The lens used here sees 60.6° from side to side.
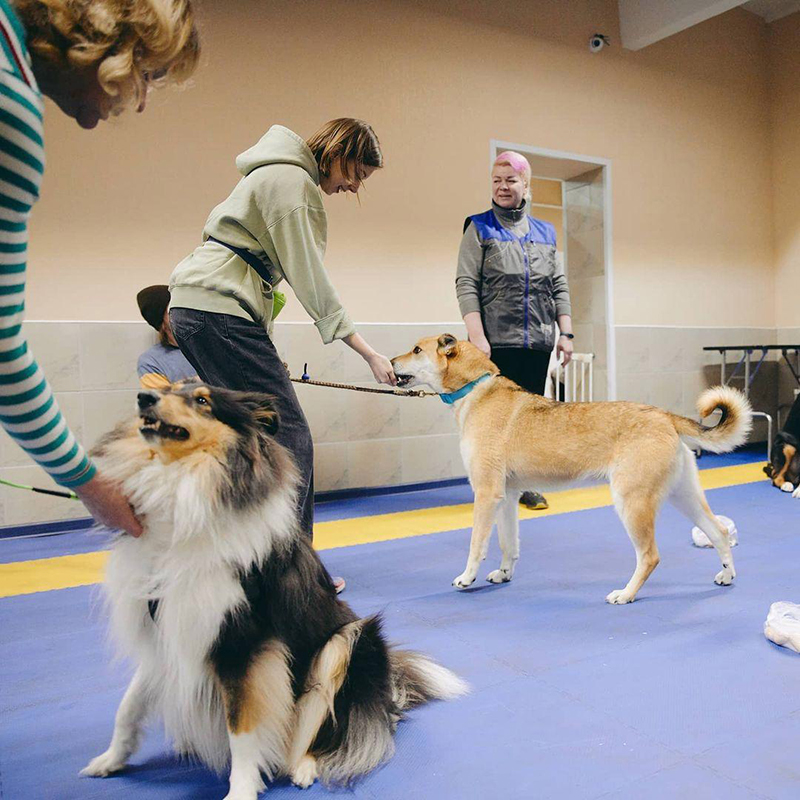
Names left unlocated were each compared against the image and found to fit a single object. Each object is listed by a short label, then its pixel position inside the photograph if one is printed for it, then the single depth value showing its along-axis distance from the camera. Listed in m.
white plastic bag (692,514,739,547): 3.20
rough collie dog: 1.28
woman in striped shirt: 0.71
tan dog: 2.52
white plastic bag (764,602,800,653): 1.99
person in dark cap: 3.40
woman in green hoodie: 2.06
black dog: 4.54
